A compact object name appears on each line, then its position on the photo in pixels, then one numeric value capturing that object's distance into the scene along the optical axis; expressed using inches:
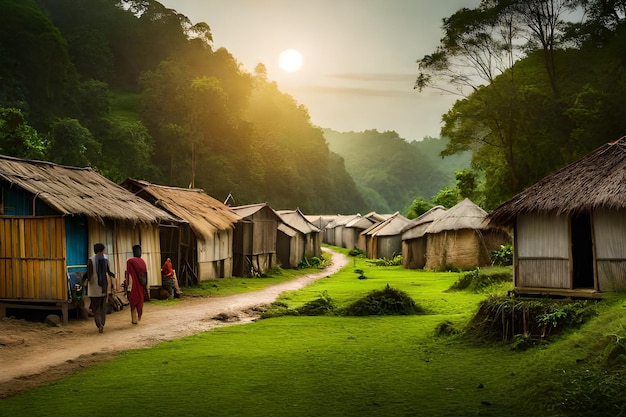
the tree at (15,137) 1128.8
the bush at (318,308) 620.8
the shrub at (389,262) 1572.3
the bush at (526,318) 418.3
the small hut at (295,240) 1347.2
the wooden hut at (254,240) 1127.6
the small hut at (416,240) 1360.7
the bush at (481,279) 772.8
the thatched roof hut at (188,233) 903.7
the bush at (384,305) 611.8
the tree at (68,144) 1680.6
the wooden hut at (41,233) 562.3
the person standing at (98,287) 503.8
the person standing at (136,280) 536.1
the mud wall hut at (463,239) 1186.6
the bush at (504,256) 1056.8
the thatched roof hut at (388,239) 1771.7
